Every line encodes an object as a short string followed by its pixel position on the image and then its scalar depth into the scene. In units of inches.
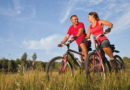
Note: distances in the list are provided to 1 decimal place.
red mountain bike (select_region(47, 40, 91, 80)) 155.1
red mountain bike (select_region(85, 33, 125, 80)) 144.6
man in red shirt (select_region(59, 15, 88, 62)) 173.8
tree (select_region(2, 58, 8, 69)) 2416.2
